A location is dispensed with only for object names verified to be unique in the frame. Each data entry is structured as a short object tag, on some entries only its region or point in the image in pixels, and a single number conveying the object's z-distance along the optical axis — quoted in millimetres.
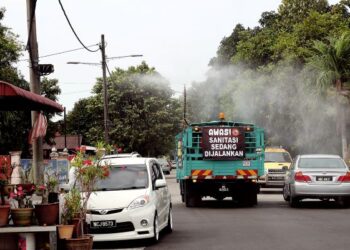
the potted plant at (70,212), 10133
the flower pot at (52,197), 10273
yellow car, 30062
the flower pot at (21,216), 9641
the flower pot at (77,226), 10430
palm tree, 43438
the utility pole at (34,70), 16344
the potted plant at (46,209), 9742
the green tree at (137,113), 65688
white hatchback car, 13047
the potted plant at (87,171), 11359
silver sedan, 21359
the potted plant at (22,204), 9656
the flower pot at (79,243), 10070
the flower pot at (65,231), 10039
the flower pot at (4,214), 9570
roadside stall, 8930
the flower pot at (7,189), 9836
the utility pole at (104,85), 38719
